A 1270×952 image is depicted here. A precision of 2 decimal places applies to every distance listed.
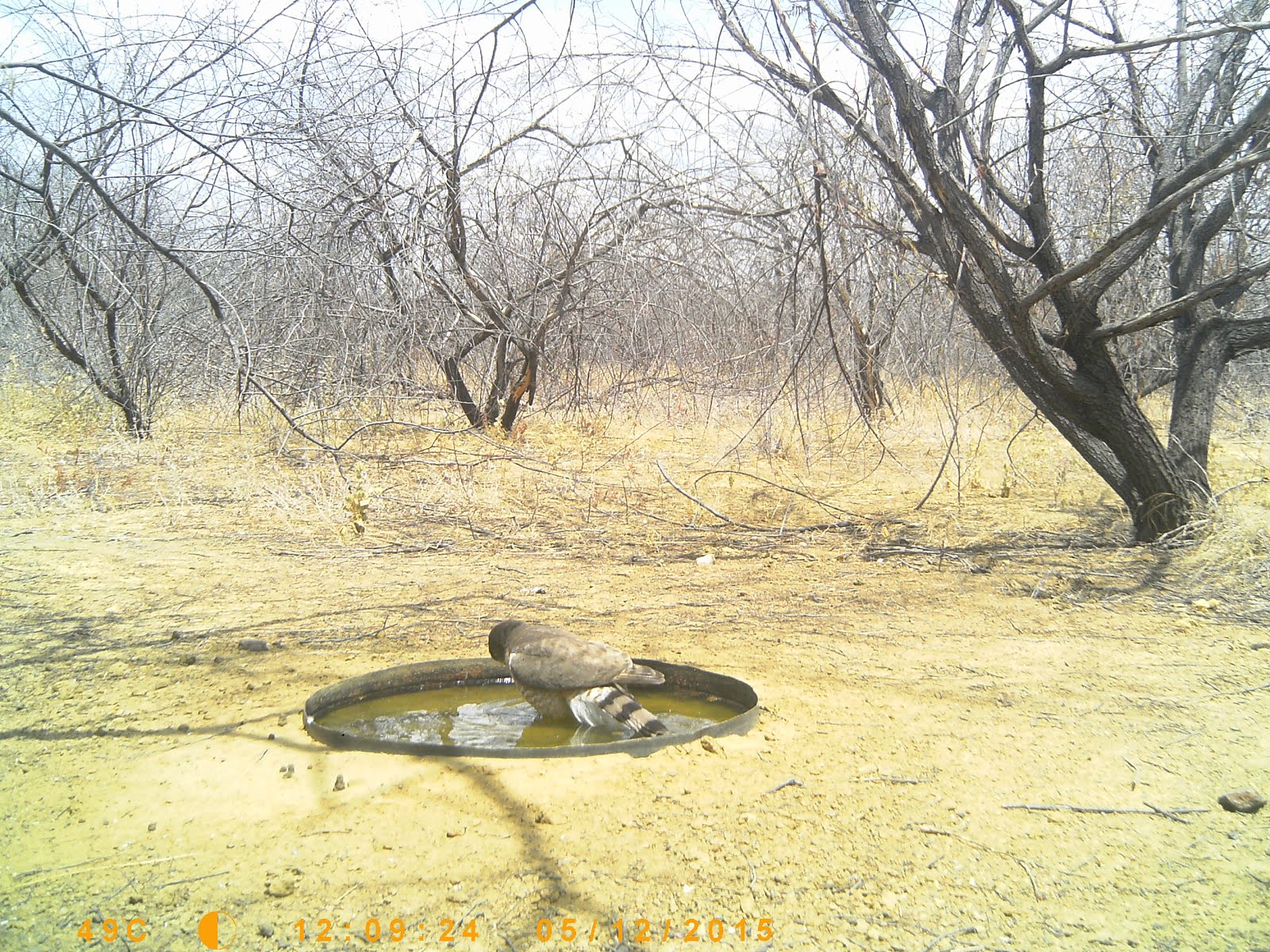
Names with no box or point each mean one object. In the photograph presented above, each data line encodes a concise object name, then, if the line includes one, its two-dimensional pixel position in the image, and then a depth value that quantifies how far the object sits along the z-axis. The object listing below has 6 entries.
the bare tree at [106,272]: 5.88
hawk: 3.21
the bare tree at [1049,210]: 5.15
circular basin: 3.21
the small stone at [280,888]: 2.19
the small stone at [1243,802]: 2.56
